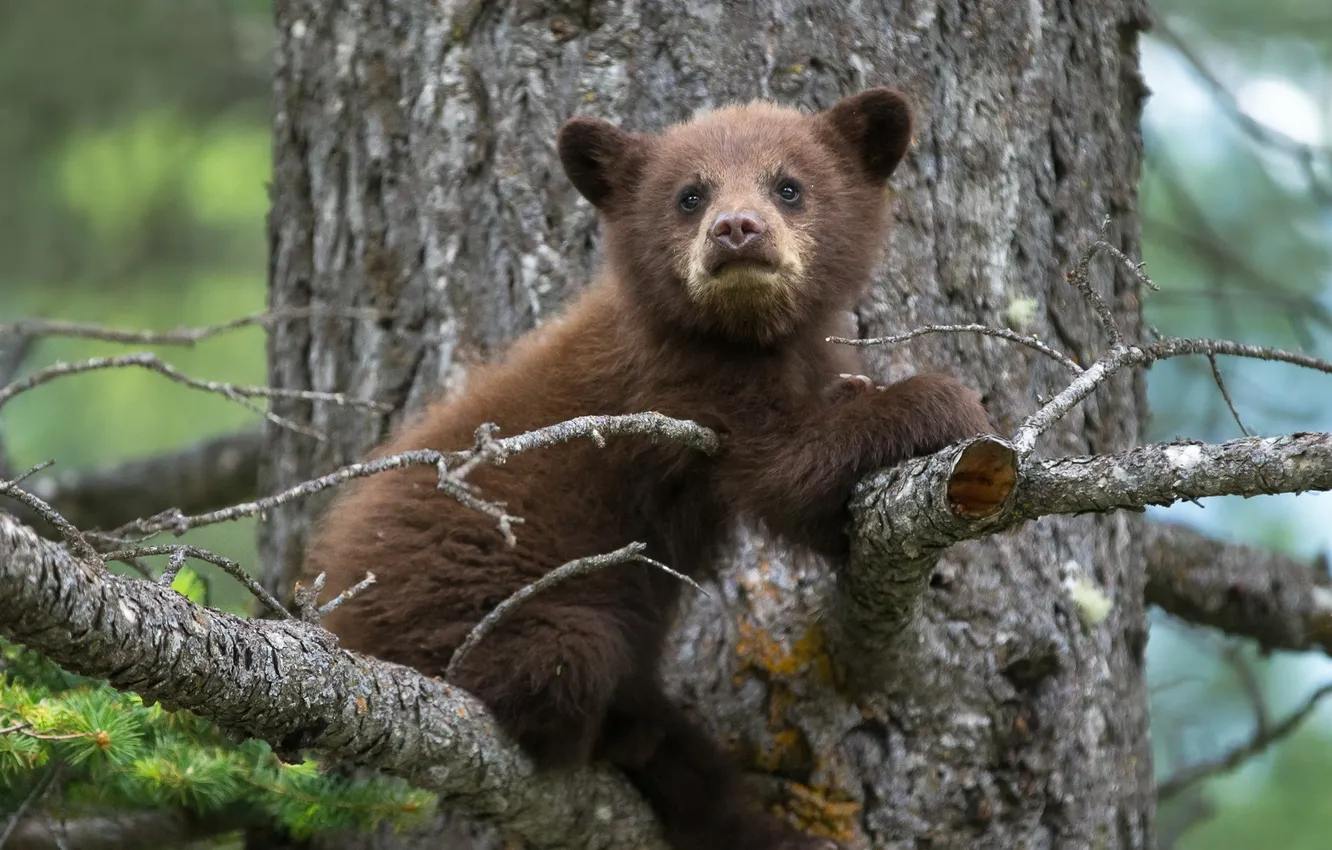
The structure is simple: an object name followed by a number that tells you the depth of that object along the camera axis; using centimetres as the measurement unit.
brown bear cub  847
